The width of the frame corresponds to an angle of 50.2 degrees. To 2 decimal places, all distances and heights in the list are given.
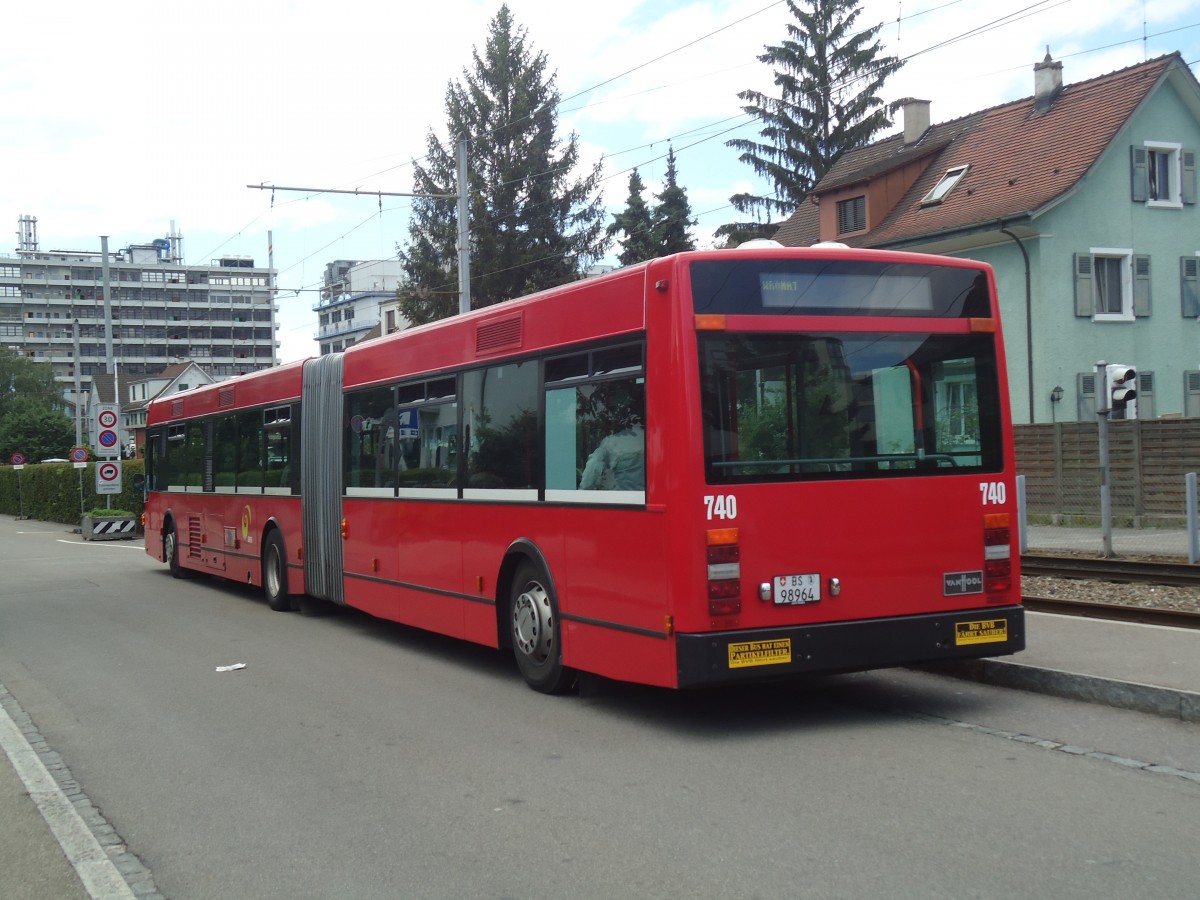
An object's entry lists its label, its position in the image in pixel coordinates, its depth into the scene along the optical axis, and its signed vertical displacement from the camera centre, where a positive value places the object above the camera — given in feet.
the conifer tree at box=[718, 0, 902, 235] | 153.07 +42.58
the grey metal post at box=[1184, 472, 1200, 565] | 52.85 -3.76
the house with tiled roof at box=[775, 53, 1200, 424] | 101.86 +17.72
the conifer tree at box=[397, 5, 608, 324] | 163.53 +34.23
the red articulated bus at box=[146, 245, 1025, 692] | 23.94 -0.40
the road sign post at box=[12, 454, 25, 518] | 177.17 -1.40
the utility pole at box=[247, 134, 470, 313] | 81.76 +15.66
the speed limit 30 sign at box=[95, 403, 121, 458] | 109.40 +3.86
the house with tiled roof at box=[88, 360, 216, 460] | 382.03 +28.11
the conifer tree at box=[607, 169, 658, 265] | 165.99 +29.90
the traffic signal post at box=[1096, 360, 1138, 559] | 51.42 +1.96
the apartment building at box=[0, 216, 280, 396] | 506.48 +66.04
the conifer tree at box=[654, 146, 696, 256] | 165.80 +30.96
